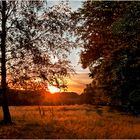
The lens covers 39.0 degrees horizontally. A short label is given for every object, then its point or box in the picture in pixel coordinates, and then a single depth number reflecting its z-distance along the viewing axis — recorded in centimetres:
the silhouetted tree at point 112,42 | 930
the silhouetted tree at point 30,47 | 1252
